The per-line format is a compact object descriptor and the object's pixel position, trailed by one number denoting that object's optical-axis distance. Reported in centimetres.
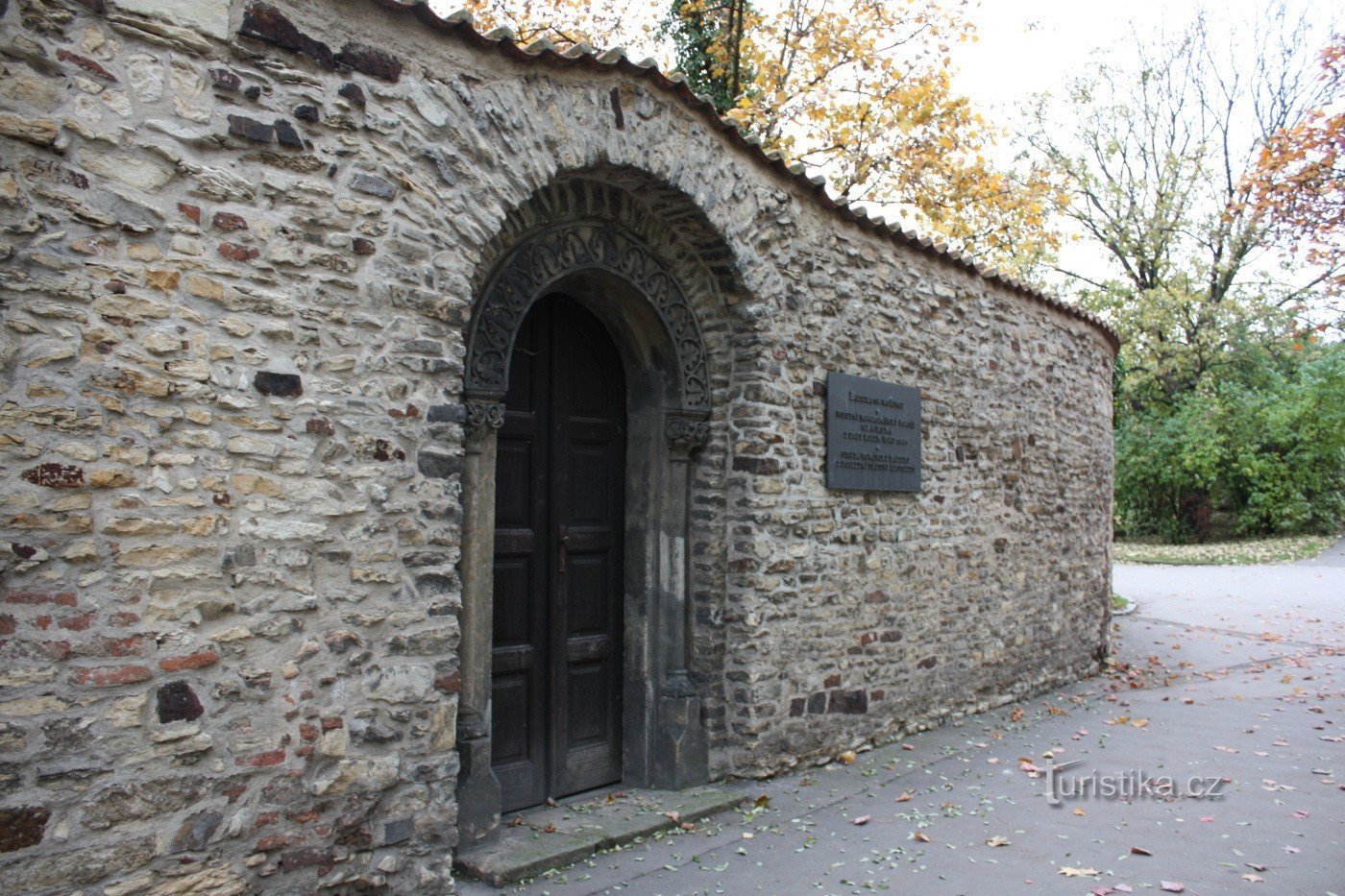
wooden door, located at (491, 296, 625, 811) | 469
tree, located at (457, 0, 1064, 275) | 1326
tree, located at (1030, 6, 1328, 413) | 2245
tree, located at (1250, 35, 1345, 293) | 968
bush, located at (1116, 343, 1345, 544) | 2162
